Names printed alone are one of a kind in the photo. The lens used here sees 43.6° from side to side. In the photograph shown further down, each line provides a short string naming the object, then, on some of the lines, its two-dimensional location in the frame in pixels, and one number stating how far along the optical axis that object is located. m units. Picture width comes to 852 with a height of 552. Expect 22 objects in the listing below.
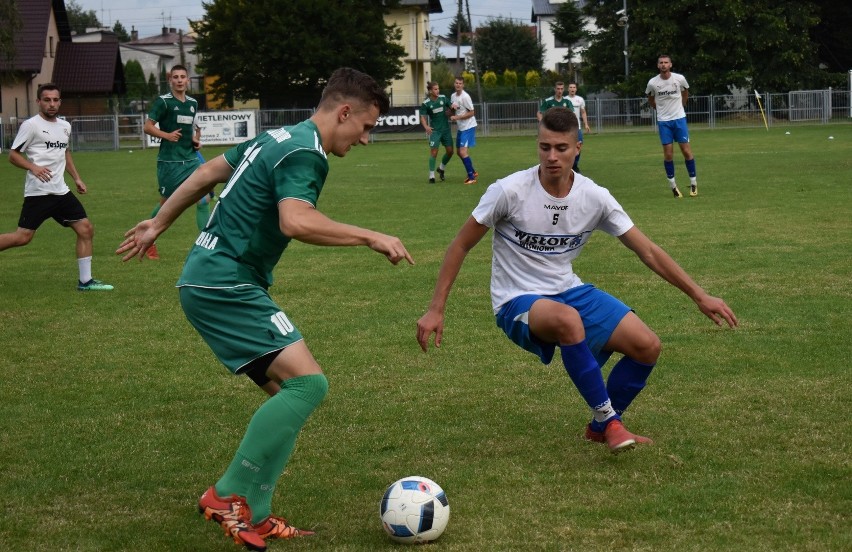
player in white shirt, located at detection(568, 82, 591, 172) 26.03
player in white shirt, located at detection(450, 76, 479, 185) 21.86
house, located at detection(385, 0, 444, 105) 70.12
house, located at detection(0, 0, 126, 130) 53.03
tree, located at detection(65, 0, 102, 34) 129.73
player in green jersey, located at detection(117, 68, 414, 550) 4.09
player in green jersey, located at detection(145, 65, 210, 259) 12.92
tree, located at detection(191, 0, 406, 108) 51.00
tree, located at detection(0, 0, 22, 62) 27.83
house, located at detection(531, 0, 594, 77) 107.34
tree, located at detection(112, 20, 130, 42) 140.38
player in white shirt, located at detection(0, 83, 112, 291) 10.41
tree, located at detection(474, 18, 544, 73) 90.69
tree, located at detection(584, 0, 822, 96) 46.56
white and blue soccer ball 4.14
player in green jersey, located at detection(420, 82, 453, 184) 22.73
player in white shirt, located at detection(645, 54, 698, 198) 17.89
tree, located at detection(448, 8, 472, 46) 116.00
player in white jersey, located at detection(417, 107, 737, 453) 5.15
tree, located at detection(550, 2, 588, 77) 68.38
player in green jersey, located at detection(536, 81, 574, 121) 24.45
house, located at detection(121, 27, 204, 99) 102.38
